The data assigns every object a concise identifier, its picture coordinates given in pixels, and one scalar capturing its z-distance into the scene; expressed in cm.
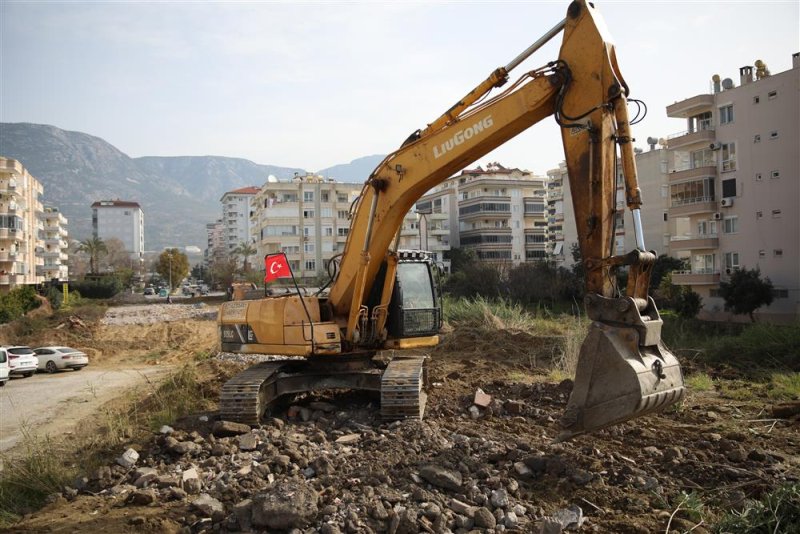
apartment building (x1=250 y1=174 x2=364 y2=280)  7769
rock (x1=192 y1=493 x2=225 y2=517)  704
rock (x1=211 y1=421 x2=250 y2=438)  1020
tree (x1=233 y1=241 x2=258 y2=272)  9431
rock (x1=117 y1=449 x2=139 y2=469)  904
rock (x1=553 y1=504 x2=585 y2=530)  625
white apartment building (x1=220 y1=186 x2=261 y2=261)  17062
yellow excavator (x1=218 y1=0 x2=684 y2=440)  670
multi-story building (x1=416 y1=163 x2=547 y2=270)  8275
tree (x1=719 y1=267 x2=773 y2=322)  3703
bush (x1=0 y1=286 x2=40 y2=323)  4322
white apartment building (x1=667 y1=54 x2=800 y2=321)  3756
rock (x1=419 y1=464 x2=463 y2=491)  720
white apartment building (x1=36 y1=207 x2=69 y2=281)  9538
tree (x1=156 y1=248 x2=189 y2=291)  9606
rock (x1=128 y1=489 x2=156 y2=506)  753
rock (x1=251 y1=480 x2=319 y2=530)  648
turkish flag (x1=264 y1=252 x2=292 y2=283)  1094
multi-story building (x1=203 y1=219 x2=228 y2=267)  14856
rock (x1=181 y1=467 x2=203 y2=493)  793
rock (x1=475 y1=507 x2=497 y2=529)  632
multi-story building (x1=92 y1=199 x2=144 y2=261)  19415
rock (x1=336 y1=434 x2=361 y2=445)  952
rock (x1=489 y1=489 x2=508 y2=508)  672
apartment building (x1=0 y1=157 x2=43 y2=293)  6166
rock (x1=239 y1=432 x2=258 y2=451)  945
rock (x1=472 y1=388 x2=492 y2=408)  1112
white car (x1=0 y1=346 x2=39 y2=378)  2431
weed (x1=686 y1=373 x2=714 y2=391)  1279
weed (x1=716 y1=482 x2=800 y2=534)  559
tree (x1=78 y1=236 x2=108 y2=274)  9644
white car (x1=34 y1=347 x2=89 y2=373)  2598
